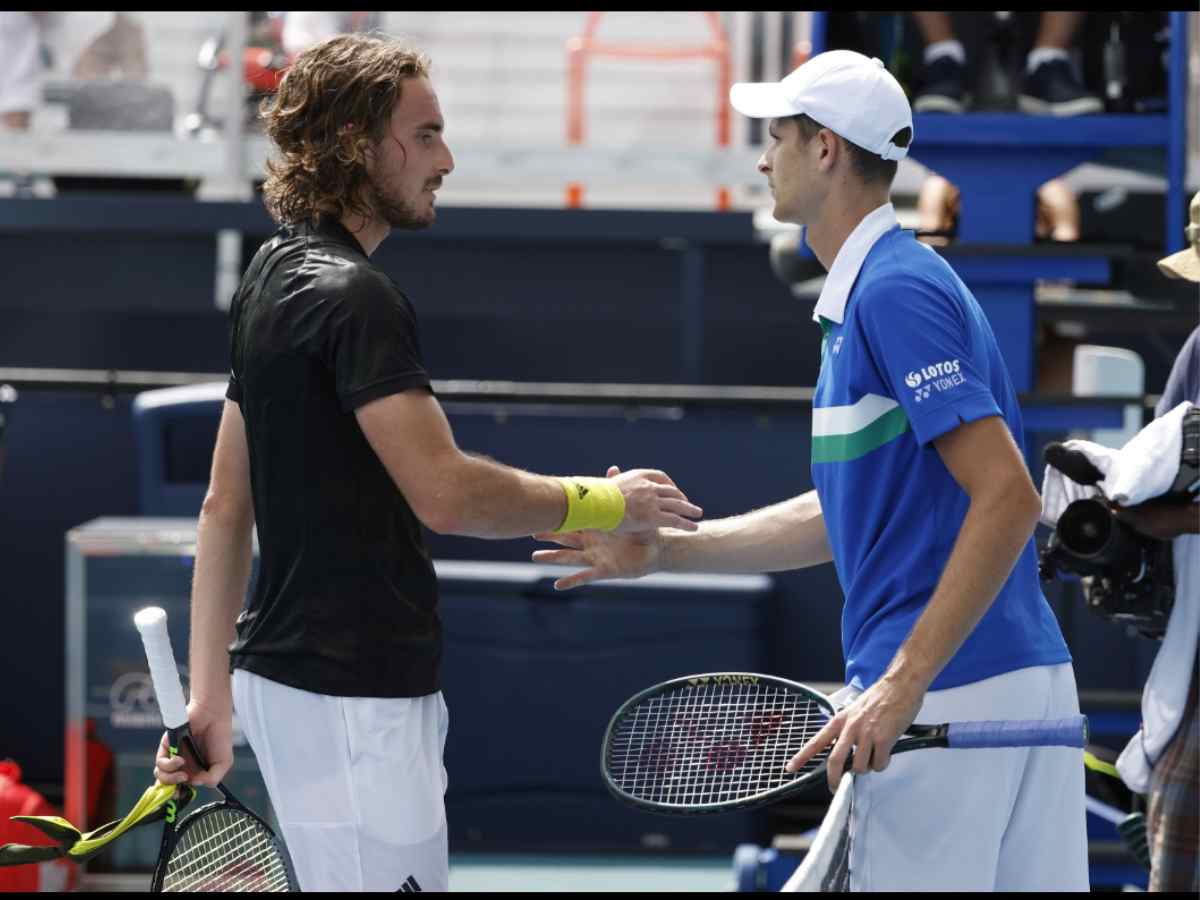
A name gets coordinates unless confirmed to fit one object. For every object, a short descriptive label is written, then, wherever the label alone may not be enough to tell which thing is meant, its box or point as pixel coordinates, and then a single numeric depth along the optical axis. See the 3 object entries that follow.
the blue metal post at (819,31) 11.43
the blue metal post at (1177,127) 10.86
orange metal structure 18.70
